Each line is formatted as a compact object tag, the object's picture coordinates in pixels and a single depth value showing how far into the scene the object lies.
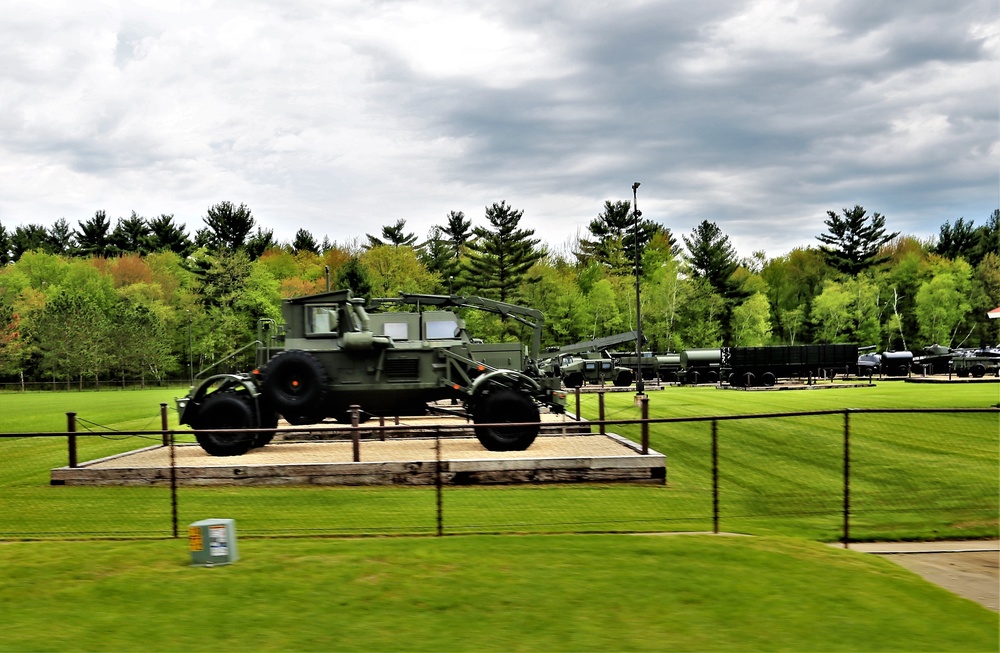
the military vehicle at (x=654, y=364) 51.75
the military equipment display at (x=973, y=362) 51.00
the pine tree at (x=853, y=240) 88.19
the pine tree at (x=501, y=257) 75.81
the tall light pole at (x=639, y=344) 34.83
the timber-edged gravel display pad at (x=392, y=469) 13.46
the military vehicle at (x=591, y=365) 44.38
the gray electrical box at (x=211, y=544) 7.47
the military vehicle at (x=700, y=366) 51.00
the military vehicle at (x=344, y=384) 15.77
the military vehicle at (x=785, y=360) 46.91
